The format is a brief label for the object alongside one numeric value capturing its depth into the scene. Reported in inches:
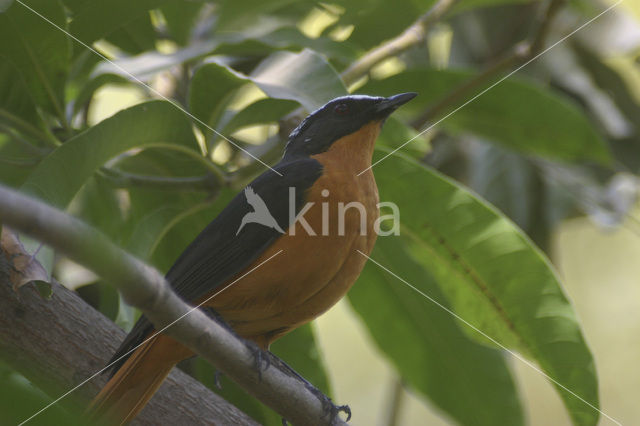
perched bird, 136.4
